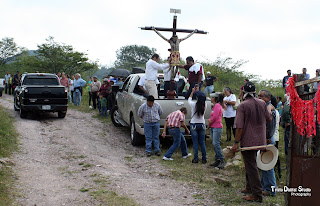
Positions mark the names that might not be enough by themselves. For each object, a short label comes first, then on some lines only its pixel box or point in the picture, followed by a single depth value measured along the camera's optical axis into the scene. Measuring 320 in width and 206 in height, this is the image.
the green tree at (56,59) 33.06
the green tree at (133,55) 63.56
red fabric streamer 5.05
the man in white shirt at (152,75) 10.77
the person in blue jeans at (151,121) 9.66
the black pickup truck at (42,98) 14.15
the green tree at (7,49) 50.25
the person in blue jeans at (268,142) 6.61
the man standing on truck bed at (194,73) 10.63
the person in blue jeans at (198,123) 8.83
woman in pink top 8.67
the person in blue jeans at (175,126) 9.16
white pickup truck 10.12
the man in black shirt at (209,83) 16.08
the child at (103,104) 15.57
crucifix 10.28
